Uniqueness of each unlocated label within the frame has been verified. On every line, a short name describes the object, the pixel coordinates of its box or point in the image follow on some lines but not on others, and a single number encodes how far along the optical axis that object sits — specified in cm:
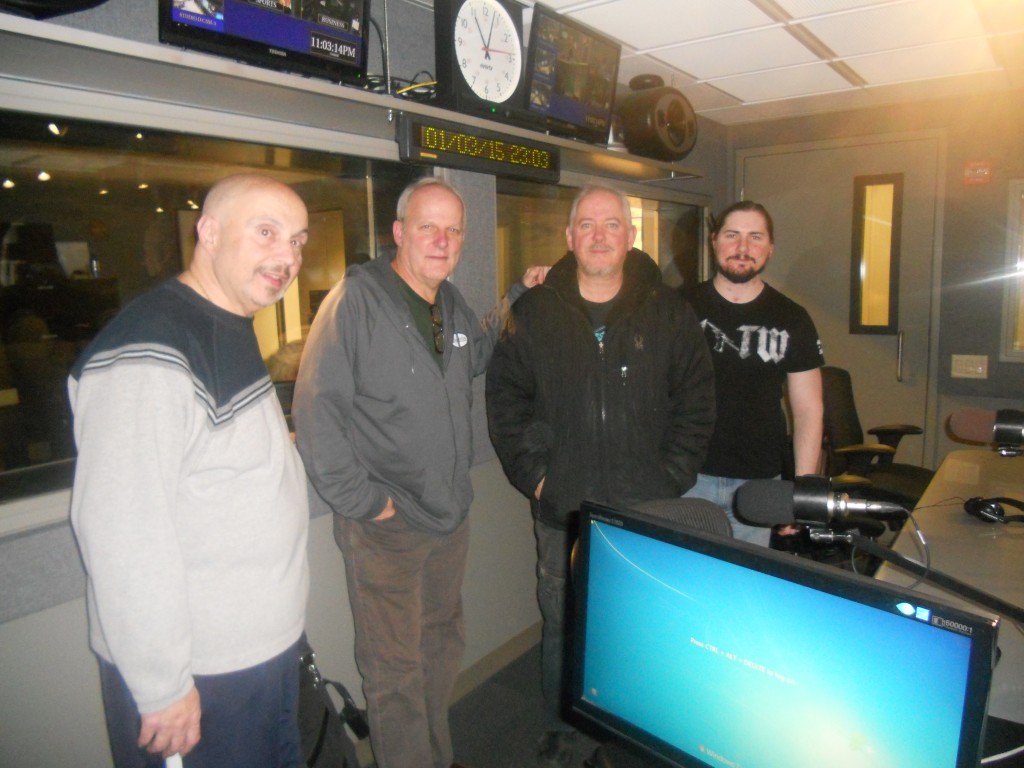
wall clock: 212
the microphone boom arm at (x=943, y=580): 88
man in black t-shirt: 241
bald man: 107
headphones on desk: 201
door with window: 419
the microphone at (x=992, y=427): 144
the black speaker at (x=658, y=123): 298
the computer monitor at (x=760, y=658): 70
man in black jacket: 203
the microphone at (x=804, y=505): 91
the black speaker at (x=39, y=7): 116
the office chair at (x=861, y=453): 317
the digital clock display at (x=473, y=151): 196
